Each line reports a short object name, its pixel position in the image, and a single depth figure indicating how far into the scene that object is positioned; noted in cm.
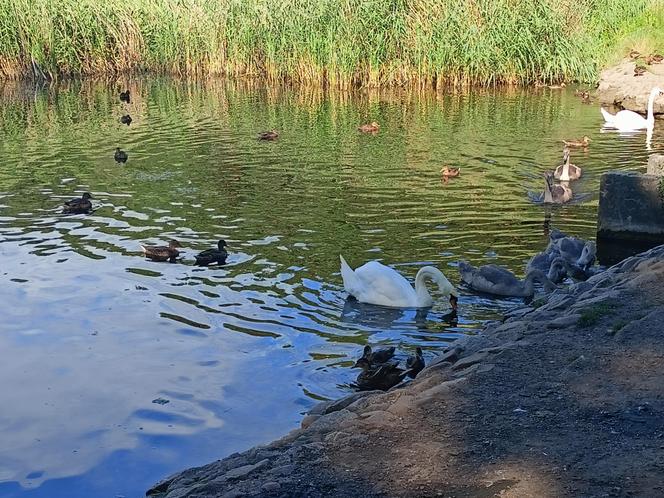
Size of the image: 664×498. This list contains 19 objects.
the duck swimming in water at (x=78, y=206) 1418
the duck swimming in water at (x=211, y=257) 1148
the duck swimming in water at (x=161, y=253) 1175
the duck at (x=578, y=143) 1827
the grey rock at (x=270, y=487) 497
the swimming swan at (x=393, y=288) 995
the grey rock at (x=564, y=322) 693
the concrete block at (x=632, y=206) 1166
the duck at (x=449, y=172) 1588
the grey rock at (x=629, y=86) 2359
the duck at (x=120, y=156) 1817
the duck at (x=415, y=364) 776
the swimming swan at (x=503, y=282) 1005
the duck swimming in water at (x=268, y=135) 2022
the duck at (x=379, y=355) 811
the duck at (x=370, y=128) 2059
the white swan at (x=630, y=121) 2016
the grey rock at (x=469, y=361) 659
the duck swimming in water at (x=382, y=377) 750
